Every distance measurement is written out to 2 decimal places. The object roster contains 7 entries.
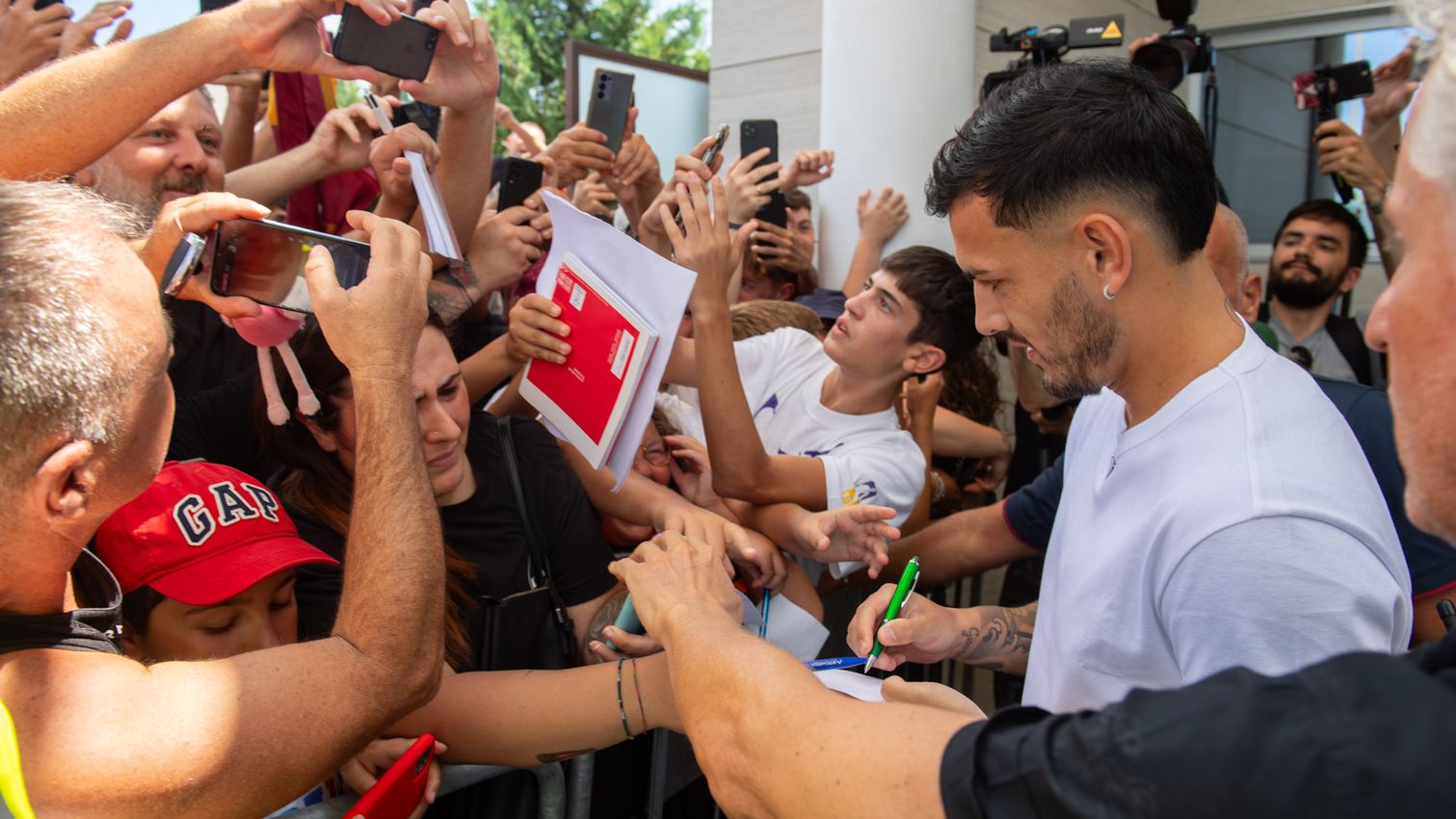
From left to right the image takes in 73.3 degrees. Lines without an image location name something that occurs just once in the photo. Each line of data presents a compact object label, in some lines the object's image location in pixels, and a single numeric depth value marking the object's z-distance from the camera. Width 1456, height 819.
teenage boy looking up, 2.33
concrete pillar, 4.13
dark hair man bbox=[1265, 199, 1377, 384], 4.25
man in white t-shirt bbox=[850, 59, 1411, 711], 1.21
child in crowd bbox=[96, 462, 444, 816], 1.53
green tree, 19.50
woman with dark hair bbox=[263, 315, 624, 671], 1.96
